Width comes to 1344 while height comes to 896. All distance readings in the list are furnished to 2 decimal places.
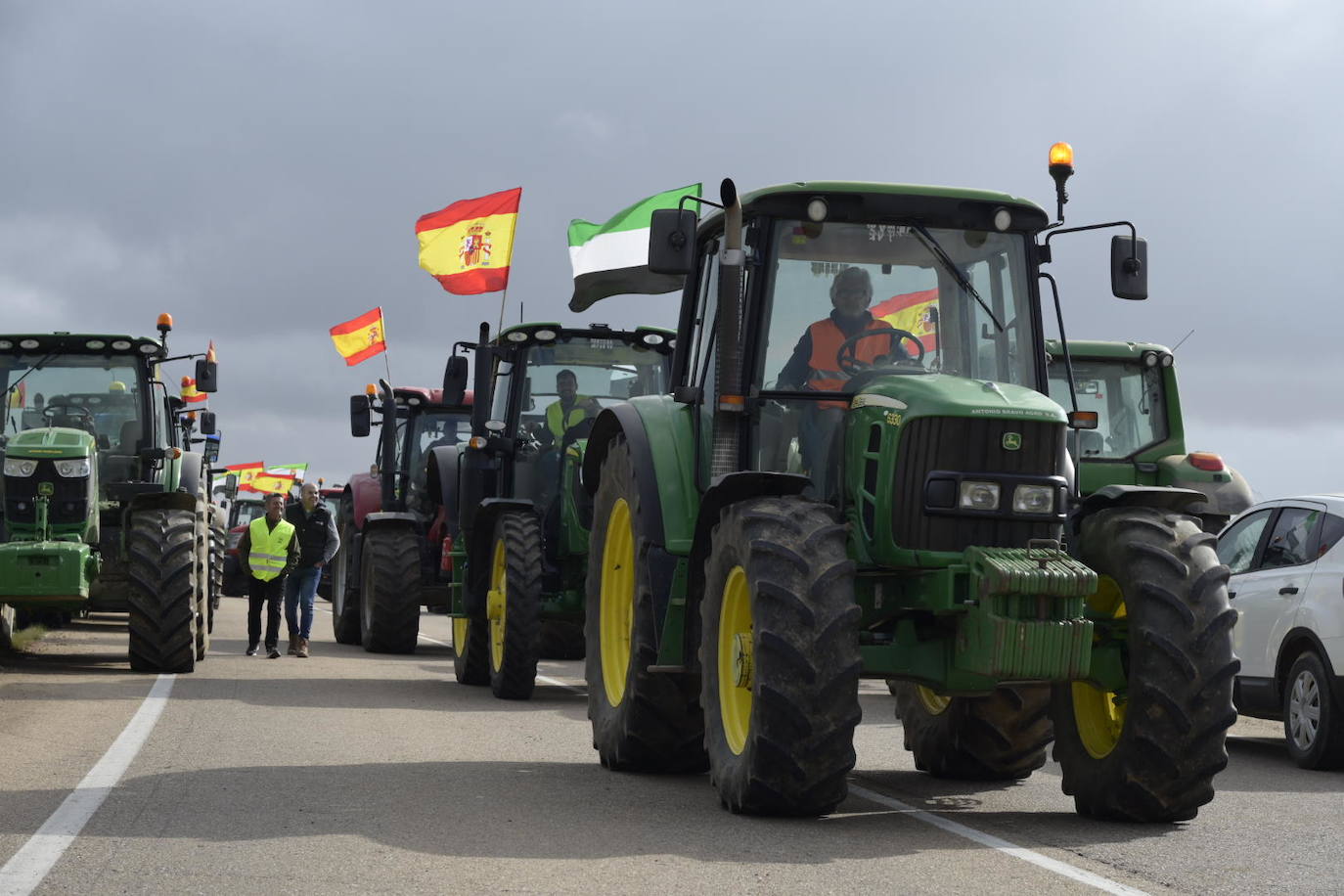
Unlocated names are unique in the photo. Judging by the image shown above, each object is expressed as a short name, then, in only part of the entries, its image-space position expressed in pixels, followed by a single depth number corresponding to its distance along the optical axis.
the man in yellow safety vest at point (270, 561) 19.06
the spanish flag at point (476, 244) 20.28
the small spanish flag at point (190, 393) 24.28
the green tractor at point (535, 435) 15.48
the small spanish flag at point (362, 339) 26.08
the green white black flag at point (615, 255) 16.31
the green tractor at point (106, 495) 15.43
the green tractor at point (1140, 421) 15.98
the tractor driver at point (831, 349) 8.80
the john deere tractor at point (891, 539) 7.67
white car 11.42
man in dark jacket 19.73
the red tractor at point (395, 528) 19.50
